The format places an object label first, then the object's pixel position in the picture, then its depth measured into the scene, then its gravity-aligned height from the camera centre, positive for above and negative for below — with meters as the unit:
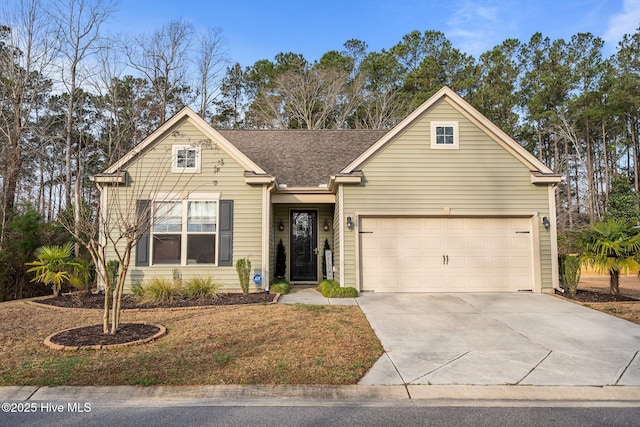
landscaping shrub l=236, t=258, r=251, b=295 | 9.84 -0.98
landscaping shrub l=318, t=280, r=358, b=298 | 9.59 -1.41
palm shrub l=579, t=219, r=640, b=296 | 8.98 -0.32
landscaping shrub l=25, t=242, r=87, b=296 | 9.35 -0.79
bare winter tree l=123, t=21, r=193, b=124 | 20.52 +9.38
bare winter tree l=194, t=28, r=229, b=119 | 23.83 +10.84
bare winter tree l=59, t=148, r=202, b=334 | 10.14 +1.36
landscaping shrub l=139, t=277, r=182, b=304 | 8.80 -1.31
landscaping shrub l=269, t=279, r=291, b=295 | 10.19 -1.40
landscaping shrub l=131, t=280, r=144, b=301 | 9.16 -1.32
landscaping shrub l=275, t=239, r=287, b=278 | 12.23 -0.88
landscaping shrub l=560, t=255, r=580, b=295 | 9.54 -0.94
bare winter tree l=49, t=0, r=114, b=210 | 15.67 +6.94
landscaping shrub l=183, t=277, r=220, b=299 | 9.16 -1.27
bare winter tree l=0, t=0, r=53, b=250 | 15.15 +6.17
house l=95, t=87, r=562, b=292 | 10.26 +0.77
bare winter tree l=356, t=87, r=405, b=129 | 25.77 +8.50
